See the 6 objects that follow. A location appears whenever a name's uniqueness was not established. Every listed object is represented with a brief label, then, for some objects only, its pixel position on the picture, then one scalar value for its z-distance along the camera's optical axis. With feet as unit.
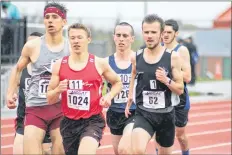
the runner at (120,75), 49.88
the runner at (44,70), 43.82
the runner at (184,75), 54.43
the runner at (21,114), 48.44
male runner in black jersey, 44.16
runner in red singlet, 40.68
